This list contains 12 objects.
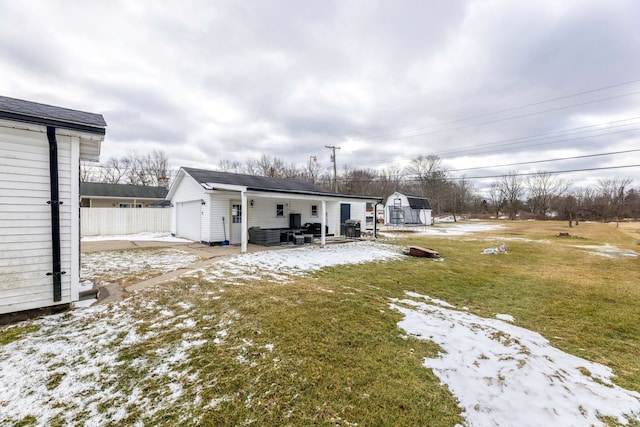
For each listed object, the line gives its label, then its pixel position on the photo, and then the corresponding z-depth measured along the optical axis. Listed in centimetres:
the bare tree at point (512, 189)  4969
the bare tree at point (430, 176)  4374
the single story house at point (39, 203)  368
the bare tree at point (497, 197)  5178
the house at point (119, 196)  2128
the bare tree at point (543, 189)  4909
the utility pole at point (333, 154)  2398
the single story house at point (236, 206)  1140
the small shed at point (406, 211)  3088
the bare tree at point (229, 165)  3806
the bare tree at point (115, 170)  3222
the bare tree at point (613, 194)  4183
